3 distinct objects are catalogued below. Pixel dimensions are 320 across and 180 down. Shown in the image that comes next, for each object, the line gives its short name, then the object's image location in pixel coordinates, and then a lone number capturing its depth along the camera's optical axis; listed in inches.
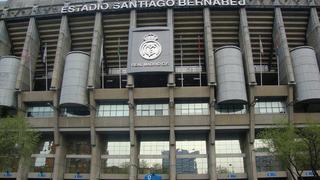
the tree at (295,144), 1105.9
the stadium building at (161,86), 1548.5
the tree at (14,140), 1202.8
